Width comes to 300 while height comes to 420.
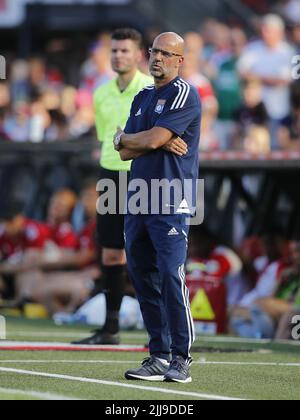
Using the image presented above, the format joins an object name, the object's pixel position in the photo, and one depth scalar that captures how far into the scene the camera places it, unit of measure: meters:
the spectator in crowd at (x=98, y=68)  18.19
